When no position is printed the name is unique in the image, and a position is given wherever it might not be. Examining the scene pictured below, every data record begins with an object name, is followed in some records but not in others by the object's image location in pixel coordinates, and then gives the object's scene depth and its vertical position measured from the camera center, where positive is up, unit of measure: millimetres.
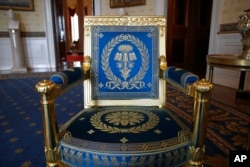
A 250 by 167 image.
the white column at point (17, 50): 4695 -105
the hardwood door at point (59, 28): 5406 +501
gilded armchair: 661 -288
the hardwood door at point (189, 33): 4515 +283
